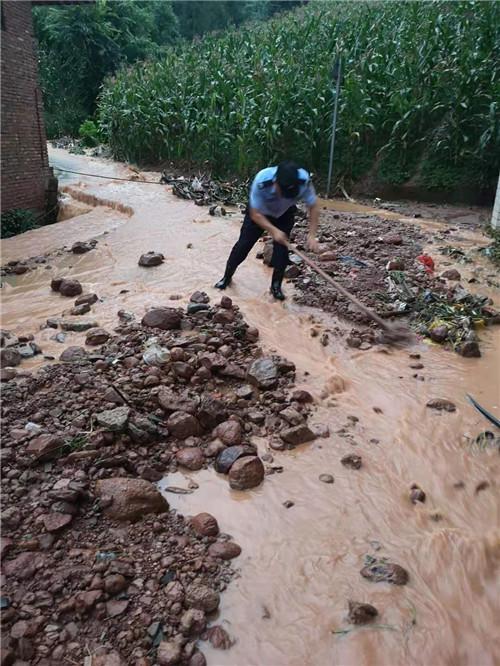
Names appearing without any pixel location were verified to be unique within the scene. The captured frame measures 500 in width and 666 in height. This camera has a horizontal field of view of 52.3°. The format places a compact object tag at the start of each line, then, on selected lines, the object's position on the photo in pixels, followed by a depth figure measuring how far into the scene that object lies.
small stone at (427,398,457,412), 3.25
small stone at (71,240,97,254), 6.33
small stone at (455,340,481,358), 3.84
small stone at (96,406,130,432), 2.60
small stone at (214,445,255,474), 2.61
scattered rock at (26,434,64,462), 2.38
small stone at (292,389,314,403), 3.17
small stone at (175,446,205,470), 2.63
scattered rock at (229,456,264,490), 2.54
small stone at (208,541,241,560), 2.14
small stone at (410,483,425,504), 2.53
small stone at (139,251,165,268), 5.59
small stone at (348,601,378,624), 1.92
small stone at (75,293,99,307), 4.59
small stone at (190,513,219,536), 2.23
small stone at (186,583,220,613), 1.89
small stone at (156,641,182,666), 1.69
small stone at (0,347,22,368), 3.37
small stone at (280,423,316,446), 2.84
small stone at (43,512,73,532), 2.06
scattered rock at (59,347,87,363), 3.38
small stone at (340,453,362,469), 2.73
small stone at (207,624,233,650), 1.82
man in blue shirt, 3.80
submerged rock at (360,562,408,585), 2.08
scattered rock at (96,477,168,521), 2.21
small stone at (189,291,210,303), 4.37
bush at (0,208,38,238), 8.04
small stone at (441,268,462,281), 5.11
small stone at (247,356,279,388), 3.24
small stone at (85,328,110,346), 3.69
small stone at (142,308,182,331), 3.86
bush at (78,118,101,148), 17.16
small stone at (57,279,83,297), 4.94
